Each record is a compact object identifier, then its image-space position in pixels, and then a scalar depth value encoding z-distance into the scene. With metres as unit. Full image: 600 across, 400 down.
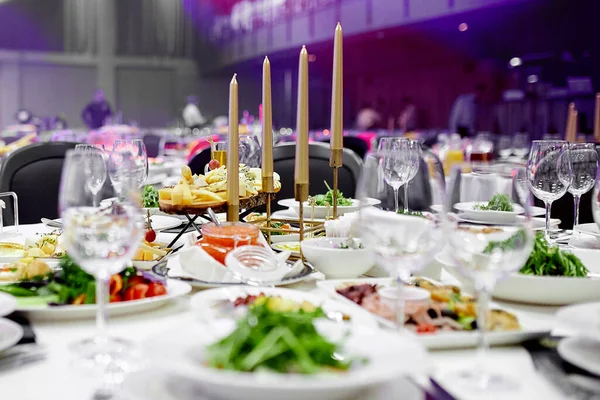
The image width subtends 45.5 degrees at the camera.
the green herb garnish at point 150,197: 2.17
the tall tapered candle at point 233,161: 1.41
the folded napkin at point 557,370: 0.79
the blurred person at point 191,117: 12.45
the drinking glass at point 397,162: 1.53
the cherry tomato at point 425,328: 0.95
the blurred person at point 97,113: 9.02
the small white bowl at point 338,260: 1.30
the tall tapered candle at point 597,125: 4.14
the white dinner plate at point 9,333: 0.89
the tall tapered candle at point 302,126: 1.38
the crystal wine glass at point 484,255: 0.83
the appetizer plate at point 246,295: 0.92
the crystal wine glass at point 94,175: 0.93
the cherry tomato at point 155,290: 1.14
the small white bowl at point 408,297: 1.00
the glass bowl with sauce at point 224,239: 1.29
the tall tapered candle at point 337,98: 1.52
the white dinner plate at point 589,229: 1.71
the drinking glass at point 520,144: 6.42
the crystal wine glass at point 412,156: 1.58
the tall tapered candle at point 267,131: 1.47
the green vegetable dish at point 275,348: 0.72
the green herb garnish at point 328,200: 1.96
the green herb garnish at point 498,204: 1.13
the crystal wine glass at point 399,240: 0.91
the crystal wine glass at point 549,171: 1.81
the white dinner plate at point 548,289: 1.14
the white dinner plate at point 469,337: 0.93
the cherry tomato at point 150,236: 1.56
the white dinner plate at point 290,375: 0.66
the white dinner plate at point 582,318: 0.81
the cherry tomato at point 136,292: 1.13
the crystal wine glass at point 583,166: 1.88
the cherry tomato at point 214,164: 1.78
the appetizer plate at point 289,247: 1.47
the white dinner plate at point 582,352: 0.82
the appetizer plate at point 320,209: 1.91
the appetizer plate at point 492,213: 0.95
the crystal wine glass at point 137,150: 1.94
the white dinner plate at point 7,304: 0.97
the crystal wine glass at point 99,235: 0.88
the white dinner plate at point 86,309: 1.05
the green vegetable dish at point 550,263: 1.23
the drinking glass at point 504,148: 6.23
